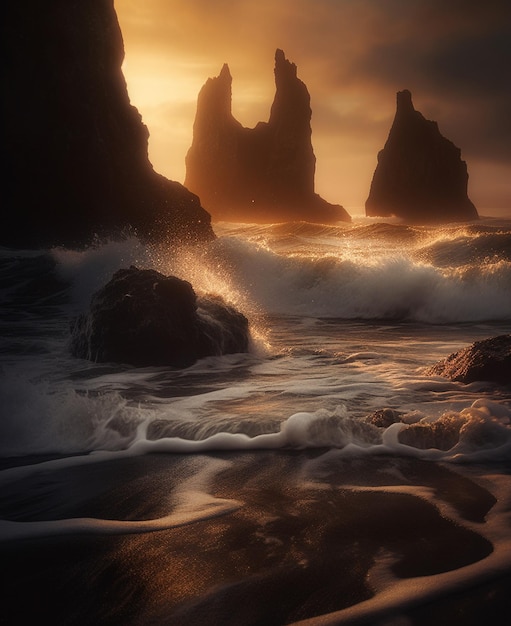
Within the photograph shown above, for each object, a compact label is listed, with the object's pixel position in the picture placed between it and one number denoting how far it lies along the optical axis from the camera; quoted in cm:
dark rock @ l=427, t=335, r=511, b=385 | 530
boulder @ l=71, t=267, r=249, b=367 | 707
